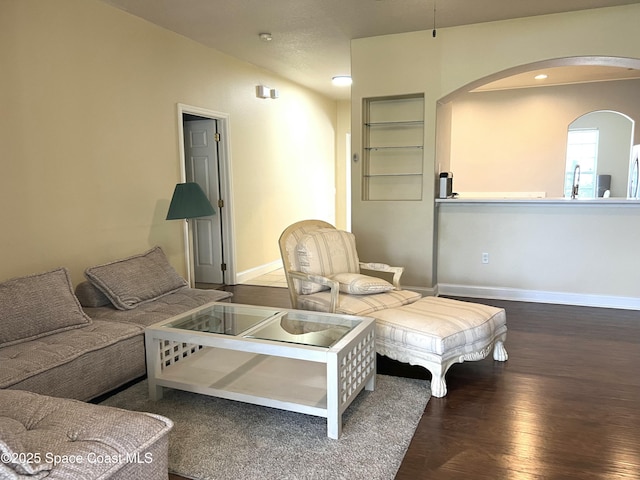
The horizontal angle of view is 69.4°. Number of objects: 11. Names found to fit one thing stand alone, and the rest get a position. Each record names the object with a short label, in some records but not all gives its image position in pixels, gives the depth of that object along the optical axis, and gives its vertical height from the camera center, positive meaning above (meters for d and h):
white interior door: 5.34 -0.01
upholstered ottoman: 2.62 -0.90
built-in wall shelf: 4.84 +0.35
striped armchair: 3.15 -0.69
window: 6.57 +0.31
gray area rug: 1.96 -1.21
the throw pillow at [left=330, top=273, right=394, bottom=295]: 3.24 -0.72
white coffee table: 2.23 -0.98
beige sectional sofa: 1.59 -0.84
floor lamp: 3.97 -0.18
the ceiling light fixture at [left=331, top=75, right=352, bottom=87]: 6.26 +1.41
